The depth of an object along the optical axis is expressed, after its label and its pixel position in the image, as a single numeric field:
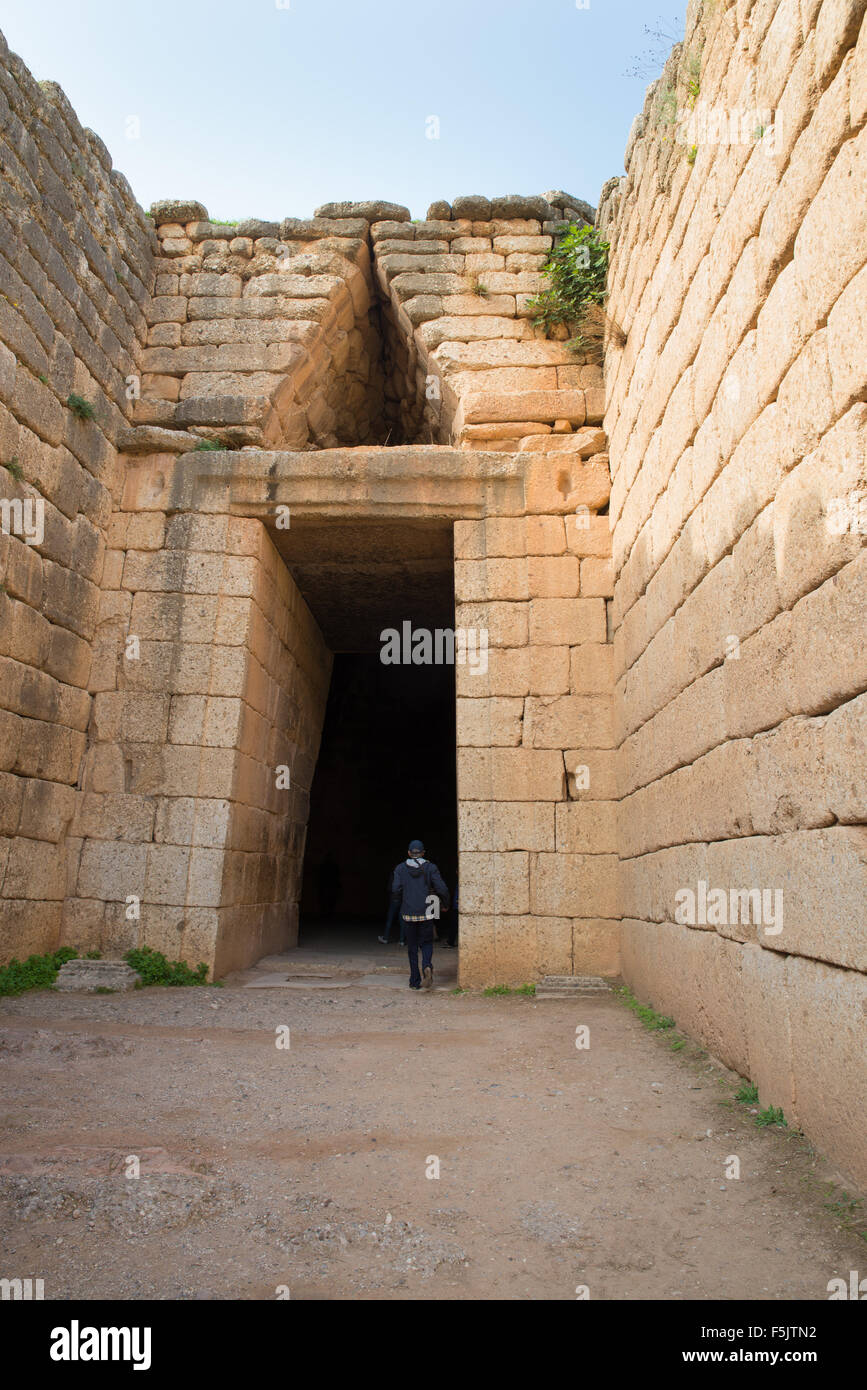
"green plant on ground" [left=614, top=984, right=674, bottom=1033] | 5.29
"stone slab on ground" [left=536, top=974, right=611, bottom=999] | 6.56
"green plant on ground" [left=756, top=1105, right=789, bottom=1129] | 3.48
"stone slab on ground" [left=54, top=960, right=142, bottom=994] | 6.53
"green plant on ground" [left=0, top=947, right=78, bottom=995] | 6.27
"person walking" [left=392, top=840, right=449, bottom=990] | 7.28
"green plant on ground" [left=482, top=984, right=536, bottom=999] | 6.79
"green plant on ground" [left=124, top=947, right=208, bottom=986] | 6.84
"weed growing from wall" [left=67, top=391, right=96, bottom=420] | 7.23
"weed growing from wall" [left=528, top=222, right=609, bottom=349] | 8.19
